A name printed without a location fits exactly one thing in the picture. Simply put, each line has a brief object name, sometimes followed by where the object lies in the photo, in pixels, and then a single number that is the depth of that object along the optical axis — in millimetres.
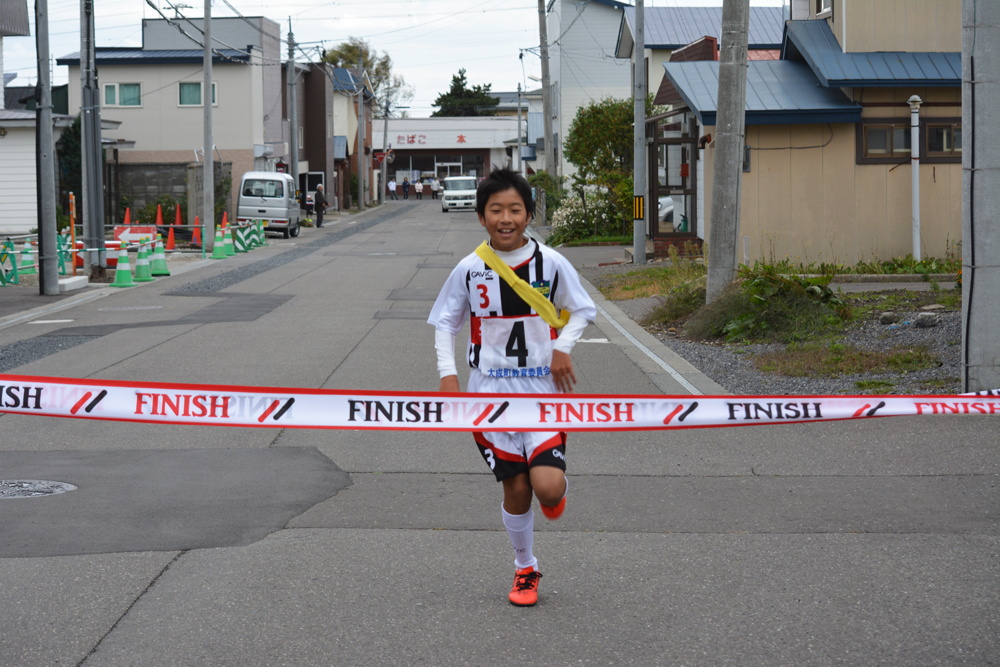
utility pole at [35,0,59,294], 18484
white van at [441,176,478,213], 64438
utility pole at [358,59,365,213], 68744
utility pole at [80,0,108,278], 22047
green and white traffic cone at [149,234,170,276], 23625
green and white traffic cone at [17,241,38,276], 22469
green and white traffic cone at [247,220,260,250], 33375
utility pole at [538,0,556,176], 39450
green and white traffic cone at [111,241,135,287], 21297
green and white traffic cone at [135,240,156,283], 22516
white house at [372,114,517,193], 93625
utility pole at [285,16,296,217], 48656
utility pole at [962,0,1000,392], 8414
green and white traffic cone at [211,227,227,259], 29062
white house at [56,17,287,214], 45719
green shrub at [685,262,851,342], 12906
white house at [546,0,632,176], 52531
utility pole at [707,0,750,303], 13859
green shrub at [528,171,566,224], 40438
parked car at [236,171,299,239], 38625
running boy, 4500
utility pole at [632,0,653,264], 23656
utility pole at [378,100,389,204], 83419
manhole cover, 6477
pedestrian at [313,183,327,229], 47406
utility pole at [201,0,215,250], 31203
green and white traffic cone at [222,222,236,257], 30420
